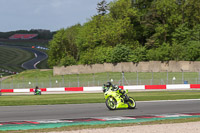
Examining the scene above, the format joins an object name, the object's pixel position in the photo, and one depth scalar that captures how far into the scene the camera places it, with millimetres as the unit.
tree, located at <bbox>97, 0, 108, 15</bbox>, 99794
